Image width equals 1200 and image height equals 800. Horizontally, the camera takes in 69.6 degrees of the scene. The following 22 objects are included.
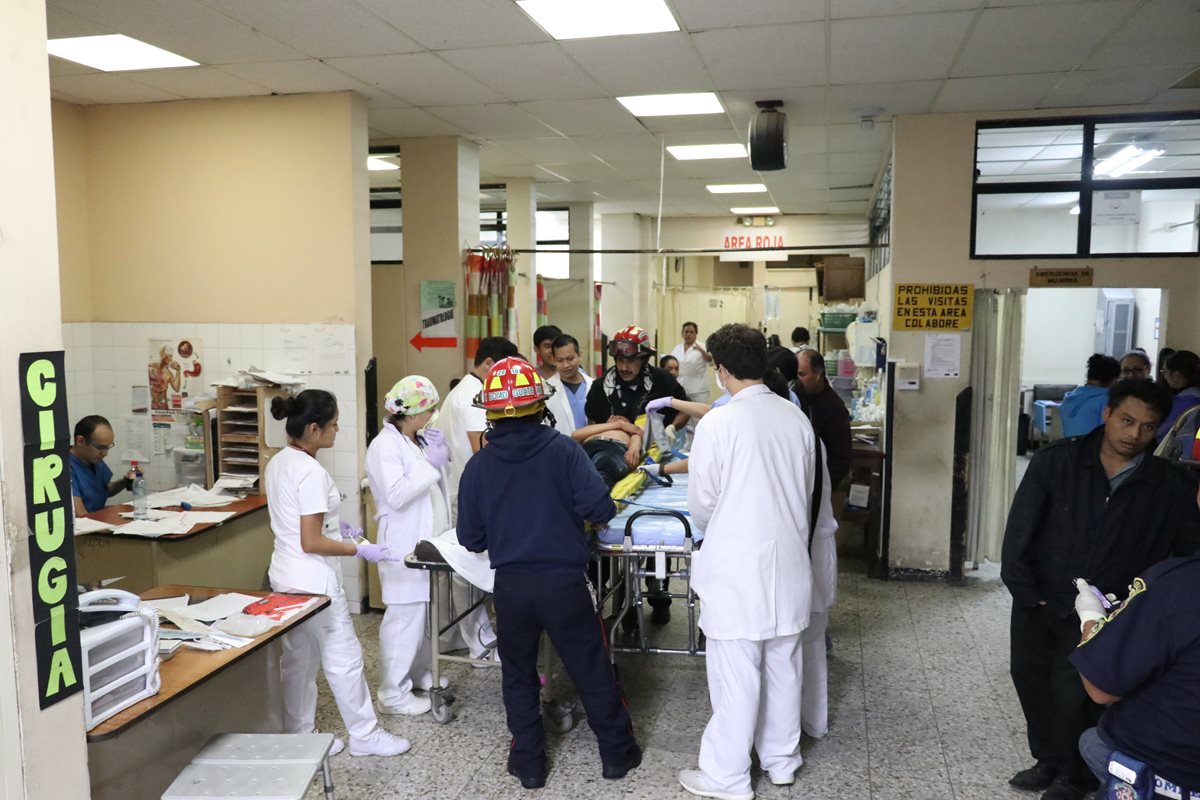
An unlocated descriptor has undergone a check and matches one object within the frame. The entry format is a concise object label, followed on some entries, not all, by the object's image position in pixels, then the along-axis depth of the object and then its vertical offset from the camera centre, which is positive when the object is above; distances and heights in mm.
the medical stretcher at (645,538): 3555 -907
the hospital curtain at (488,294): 6430 +193
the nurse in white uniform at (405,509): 3793 -867
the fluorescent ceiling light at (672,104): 5290 +1357
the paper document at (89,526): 4141 -1001
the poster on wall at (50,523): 1974 -478
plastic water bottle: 4445 -946
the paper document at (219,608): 2930 -998
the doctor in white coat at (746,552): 3059 -825
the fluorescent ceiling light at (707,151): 6875 +1375
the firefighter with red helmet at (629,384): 4789 -369
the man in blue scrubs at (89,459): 4586 -751
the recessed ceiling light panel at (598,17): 3703 +1343
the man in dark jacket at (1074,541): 2854 -753
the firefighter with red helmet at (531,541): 3131 -810
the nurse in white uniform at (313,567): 3295 -971
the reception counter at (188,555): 4180 -1193
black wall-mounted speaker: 5102 +1082
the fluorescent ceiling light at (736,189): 9039 +1398
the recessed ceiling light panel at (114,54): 4230 +1347
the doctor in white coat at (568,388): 4871 -406
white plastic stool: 2338 -1273
